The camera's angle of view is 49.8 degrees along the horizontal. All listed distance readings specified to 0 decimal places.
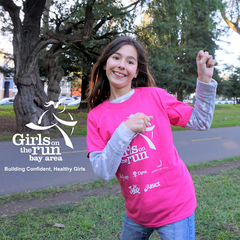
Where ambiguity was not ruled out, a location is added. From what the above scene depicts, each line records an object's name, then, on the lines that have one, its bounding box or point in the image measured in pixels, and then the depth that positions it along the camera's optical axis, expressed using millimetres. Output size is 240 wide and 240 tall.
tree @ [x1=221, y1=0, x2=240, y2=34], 18078
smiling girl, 1494
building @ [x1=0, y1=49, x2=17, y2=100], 53062
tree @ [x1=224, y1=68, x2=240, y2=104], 45800
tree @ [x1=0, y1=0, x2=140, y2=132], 11125
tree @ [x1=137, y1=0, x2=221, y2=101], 10505
